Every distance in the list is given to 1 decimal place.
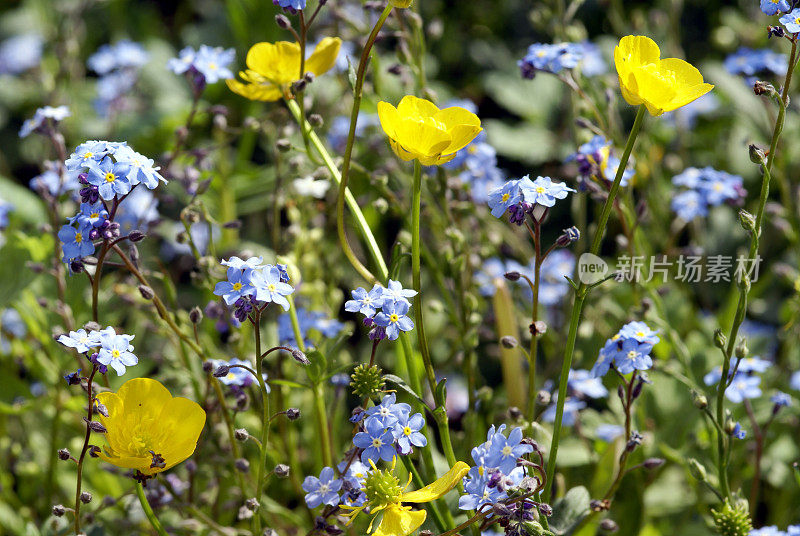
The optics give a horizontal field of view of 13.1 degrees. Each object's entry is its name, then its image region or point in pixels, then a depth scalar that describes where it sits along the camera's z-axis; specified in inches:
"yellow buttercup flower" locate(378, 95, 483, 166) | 28.6
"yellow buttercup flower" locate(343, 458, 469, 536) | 28.4
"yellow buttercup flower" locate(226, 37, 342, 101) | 30.3
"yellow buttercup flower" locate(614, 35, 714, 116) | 28.4
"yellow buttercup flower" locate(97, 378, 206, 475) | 28.7
